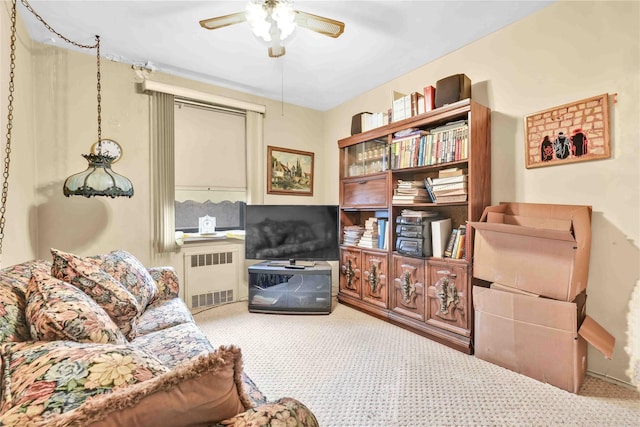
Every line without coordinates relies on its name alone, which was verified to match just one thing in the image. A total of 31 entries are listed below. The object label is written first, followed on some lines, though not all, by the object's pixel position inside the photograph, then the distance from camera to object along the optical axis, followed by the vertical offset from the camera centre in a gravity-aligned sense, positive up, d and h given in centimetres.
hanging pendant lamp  226 +28
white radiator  324 -70
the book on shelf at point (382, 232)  308 -19
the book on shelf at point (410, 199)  273 +14
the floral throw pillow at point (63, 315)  94 -34
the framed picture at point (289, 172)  382 +59
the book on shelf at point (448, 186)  236 +23
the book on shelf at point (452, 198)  237 +13
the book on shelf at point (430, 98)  260 +103
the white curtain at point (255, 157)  361 +72
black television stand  316 -82
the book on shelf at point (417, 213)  267 +1
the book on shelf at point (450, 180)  236 +29
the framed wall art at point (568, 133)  191 +55
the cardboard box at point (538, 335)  177 -79
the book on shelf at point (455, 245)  243 -26
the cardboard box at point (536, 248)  180 -23
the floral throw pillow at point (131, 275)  187 -39
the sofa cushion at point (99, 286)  140 -34
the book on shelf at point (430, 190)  260 +21
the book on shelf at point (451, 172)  241 +35
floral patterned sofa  53 -35
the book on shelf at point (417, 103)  268 +102
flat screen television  334 -20
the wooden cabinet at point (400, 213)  233 -10
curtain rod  294 +131
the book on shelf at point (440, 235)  254 -19
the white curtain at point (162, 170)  303 +48
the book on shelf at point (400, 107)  277 +104
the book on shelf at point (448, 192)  237 +18
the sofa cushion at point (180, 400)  49 -34
